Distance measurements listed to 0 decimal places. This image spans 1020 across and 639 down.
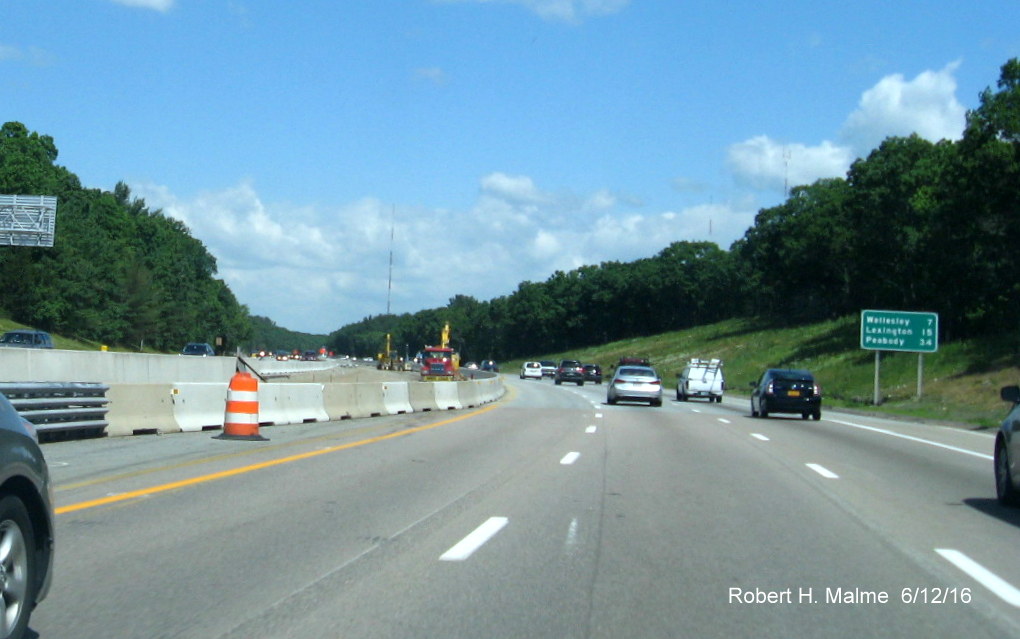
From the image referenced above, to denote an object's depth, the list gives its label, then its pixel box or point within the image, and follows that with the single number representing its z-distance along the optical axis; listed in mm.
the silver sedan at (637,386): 40719
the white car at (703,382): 49812
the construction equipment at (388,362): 94262
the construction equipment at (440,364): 75500
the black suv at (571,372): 78000
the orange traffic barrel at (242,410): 18922
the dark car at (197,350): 70825
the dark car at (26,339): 44928
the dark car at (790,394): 33719
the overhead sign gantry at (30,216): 65812
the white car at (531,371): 99938
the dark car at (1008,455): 11633
